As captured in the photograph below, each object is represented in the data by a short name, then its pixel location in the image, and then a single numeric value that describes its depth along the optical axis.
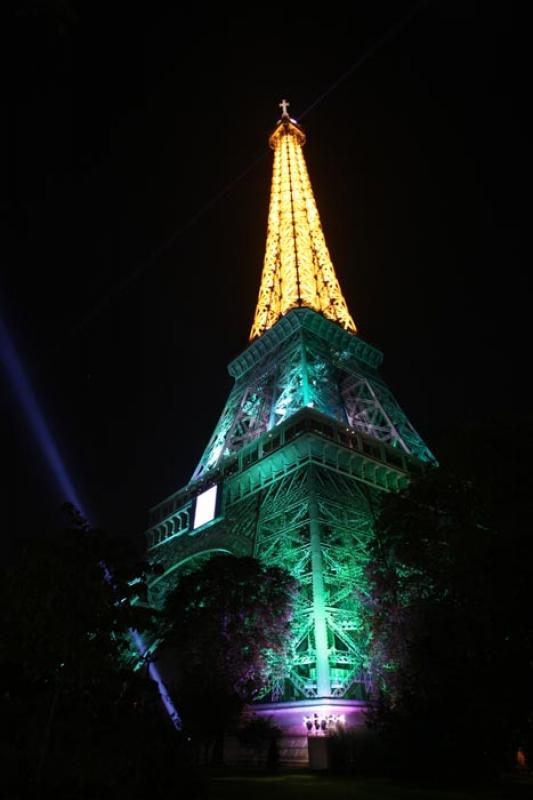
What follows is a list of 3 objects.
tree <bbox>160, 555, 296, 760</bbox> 20.41
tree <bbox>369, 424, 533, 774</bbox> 13.95
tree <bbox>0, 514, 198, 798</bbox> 8.85
